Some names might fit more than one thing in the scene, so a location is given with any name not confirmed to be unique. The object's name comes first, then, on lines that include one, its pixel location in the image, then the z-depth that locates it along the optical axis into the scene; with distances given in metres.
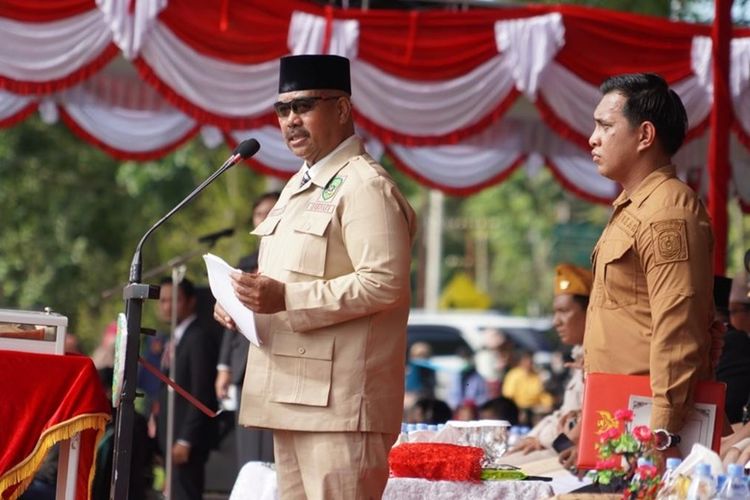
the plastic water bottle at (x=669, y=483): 6.71
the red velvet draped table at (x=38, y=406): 8.79
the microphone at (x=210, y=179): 8.08
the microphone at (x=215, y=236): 16.14
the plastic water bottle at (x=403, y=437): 10.55
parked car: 36.91
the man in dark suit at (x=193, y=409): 15.74
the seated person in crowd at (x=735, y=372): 11.38
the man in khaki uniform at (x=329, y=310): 7.60
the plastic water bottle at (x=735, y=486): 6.59
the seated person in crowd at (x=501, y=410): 17.97
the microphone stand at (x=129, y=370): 8.08
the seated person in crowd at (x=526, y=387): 30.14
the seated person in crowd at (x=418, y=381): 26.11
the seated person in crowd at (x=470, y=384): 25.80
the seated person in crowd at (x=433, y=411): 17.71
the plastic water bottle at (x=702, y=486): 6.55
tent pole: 13.48
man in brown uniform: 7.39
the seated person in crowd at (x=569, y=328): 12.34
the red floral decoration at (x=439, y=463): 9.54
